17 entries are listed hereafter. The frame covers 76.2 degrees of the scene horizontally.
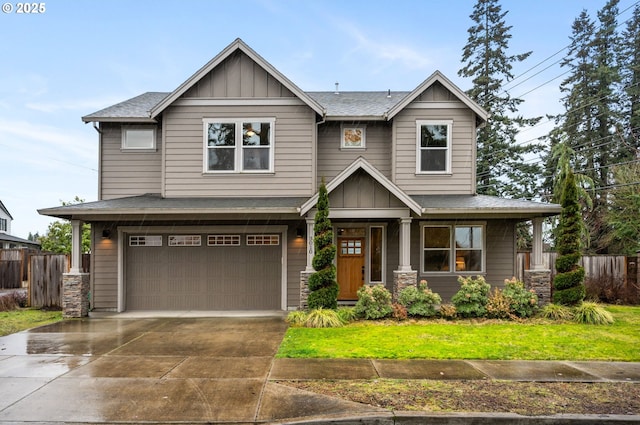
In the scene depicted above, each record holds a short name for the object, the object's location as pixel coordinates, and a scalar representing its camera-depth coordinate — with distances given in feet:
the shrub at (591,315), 32.30
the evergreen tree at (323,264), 33.24
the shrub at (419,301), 33.83
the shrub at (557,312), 33.37
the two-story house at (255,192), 39.99
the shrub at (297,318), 31.83
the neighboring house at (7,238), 112.68
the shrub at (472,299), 33.96
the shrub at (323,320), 31.07
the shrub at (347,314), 32.39
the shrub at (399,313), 33.37
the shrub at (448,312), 33.88
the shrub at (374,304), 33.32
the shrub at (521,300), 34.22
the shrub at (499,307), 33.91
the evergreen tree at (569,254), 34.40
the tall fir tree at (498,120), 86.58
